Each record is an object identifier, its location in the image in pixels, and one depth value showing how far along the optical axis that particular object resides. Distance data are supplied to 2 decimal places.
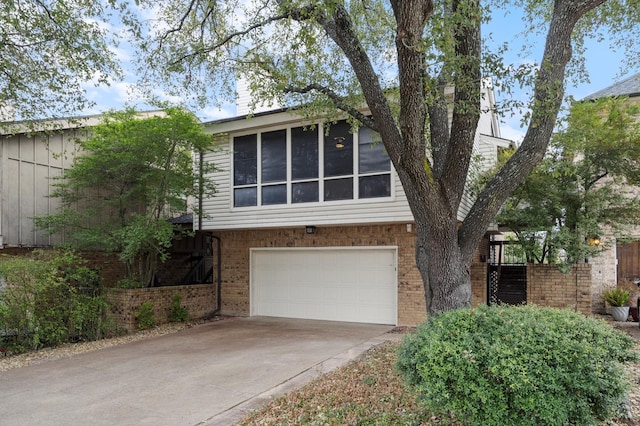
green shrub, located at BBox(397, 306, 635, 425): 3.13
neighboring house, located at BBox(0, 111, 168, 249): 9.49
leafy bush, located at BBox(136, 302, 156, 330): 9.73
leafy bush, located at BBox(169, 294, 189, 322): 10.68
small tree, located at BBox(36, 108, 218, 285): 9.20
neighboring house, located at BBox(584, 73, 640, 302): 11.21
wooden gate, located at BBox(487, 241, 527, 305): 9.98
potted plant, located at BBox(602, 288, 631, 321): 10.04
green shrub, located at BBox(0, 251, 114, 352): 7.81
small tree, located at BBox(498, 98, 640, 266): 8.77
